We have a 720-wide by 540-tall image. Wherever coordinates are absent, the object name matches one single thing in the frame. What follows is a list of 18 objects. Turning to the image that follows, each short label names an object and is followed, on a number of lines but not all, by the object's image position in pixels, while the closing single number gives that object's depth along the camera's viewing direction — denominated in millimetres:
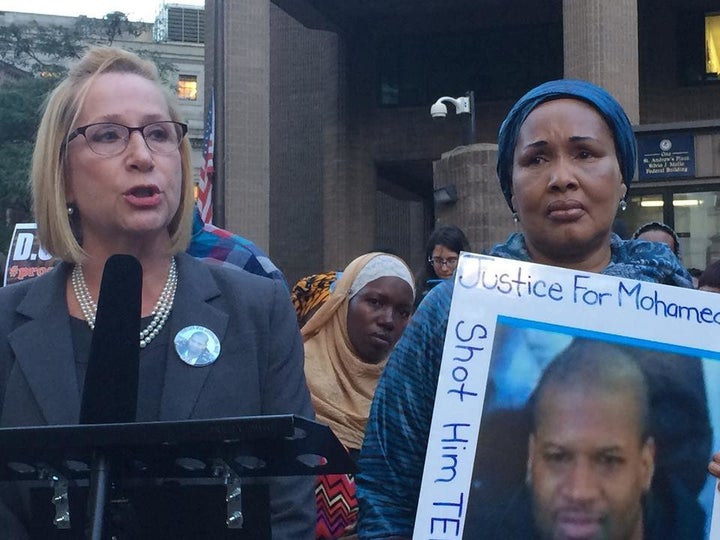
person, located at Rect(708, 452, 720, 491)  1850
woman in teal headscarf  2031
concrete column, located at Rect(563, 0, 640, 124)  17984
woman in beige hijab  4055
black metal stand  1387
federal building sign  12688
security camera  17625
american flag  10352
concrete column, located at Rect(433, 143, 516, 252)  14070
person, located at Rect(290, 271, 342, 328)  4617
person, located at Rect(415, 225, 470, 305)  7148
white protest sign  1871
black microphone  1636
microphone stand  1401
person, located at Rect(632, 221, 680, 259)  6421
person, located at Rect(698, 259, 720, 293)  5902
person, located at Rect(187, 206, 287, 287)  3527
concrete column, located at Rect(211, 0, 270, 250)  18250
